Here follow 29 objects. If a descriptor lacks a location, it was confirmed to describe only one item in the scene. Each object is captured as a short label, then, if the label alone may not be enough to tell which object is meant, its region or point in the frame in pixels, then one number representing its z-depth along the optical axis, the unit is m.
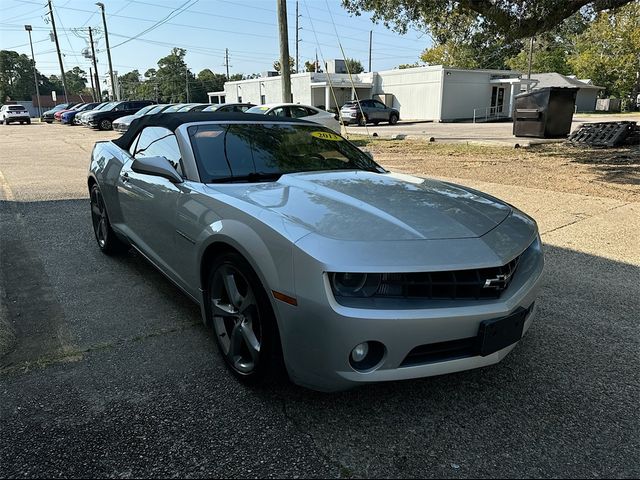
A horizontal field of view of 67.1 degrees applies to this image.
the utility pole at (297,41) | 62.11
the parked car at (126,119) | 22.82
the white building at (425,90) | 35.75
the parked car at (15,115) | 42.12
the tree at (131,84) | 133.75
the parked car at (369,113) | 30.60
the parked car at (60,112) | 39.20
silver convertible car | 2.12
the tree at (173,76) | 114.38
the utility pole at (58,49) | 51.09
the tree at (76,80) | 142.38
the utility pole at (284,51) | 15.91
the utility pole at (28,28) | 59.94
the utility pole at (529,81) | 38.99
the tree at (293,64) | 86.89
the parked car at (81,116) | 30.40
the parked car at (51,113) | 43.16
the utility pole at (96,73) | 50.22
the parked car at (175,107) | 20.70
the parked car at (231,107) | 16.42
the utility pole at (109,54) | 43.09
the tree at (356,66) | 94.45
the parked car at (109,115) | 28.67
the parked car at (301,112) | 15.34
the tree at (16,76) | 109.86
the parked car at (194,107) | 19.22
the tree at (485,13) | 11.99
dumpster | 15.58
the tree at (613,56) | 46.16
